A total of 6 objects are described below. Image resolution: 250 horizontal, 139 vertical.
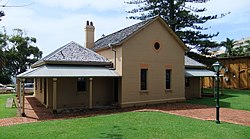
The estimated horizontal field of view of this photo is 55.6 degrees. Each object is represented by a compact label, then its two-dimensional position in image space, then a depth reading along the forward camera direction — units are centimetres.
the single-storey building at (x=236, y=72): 3444
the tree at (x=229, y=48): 4775
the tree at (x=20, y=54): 4639
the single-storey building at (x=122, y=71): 1716
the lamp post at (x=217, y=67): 1244
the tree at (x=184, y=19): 3403
